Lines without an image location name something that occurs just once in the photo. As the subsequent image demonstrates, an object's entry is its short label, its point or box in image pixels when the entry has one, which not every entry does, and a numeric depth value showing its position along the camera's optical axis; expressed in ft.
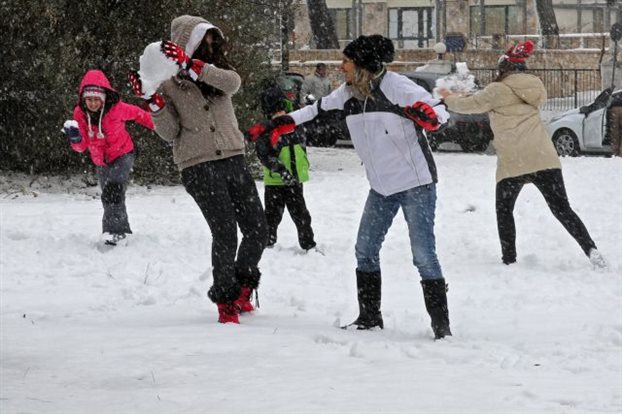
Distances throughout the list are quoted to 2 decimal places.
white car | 71.46
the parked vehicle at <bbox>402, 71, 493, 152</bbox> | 76.28
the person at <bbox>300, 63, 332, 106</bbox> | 83.15
